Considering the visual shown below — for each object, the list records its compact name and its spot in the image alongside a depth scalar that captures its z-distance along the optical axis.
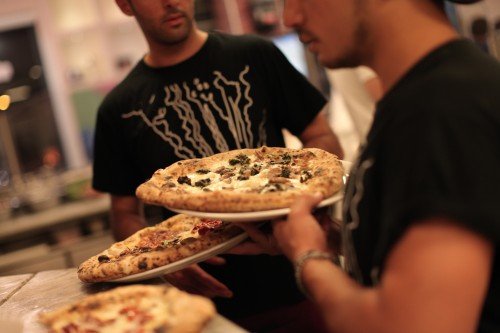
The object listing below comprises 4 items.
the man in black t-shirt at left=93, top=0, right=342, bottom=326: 2.28
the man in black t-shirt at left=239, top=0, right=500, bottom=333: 0.95
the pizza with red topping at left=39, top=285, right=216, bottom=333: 1.24
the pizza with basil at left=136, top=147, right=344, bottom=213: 1.44
